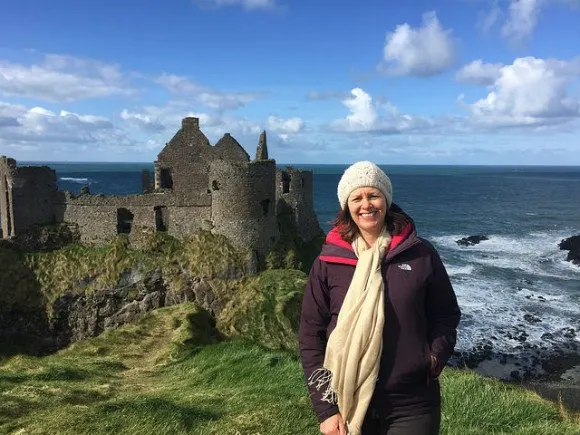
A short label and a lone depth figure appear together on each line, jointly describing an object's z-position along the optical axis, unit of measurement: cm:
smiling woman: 437
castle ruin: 2419
